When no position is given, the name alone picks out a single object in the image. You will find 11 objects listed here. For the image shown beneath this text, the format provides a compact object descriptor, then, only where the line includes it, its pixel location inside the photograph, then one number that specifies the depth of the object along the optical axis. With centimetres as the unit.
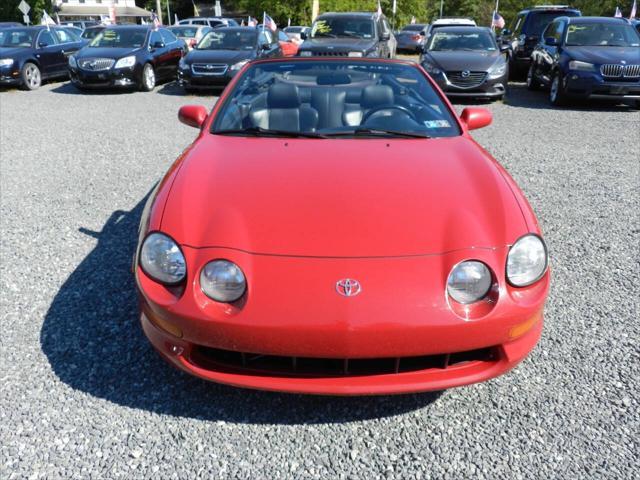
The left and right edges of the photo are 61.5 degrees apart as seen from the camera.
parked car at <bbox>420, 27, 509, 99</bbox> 1005
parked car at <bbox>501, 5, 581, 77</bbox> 1348
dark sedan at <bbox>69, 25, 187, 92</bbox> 1168
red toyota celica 201
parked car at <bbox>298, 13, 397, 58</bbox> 1152
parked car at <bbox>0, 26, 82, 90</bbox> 1225
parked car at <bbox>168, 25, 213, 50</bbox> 1897
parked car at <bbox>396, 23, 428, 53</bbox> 2602
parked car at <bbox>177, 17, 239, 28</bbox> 2753
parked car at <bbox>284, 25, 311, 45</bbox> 1942
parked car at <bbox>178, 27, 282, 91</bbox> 1110
